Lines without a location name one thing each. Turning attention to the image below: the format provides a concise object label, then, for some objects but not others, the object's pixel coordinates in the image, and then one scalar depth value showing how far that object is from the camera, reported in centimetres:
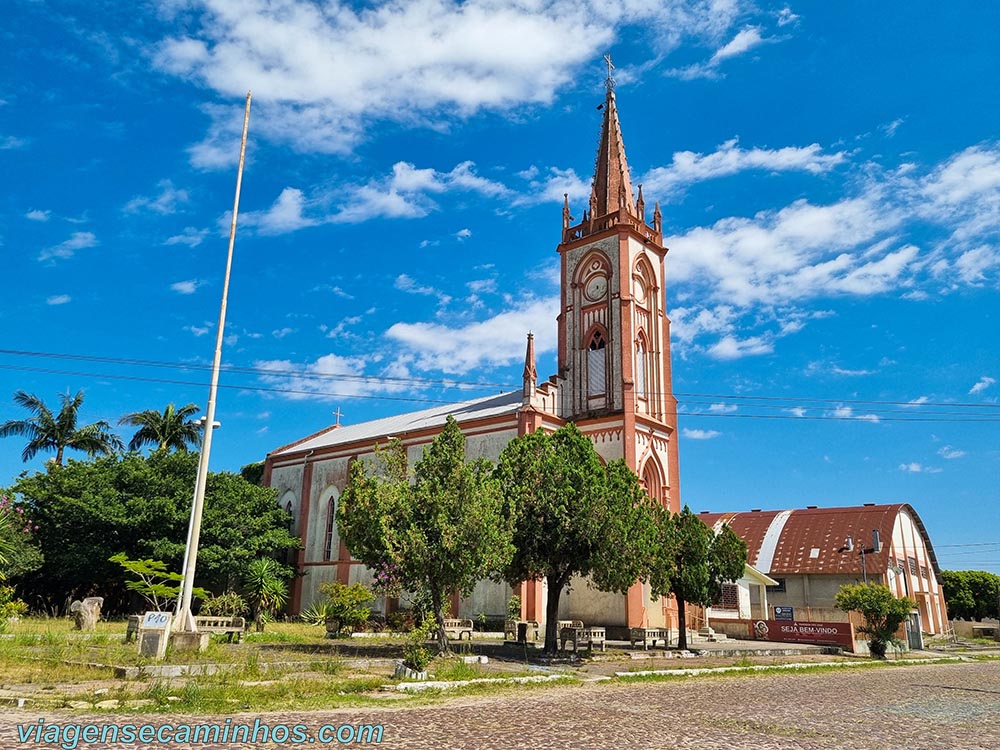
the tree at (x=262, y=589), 3108
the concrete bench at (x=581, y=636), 2250
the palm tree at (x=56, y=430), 4925
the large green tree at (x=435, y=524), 1852
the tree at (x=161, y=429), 5225
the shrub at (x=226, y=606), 2920
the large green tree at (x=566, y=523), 2122
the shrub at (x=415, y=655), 1460
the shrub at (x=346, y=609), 2780
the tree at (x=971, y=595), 7181
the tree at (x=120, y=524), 3638
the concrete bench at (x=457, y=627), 2727
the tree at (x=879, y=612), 3030
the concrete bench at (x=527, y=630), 2894
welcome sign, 3133
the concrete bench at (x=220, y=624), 2250
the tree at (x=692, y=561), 2531
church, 3322
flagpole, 1852
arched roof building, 4881
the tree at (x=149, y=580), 2328
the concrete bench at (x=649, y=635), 2842
